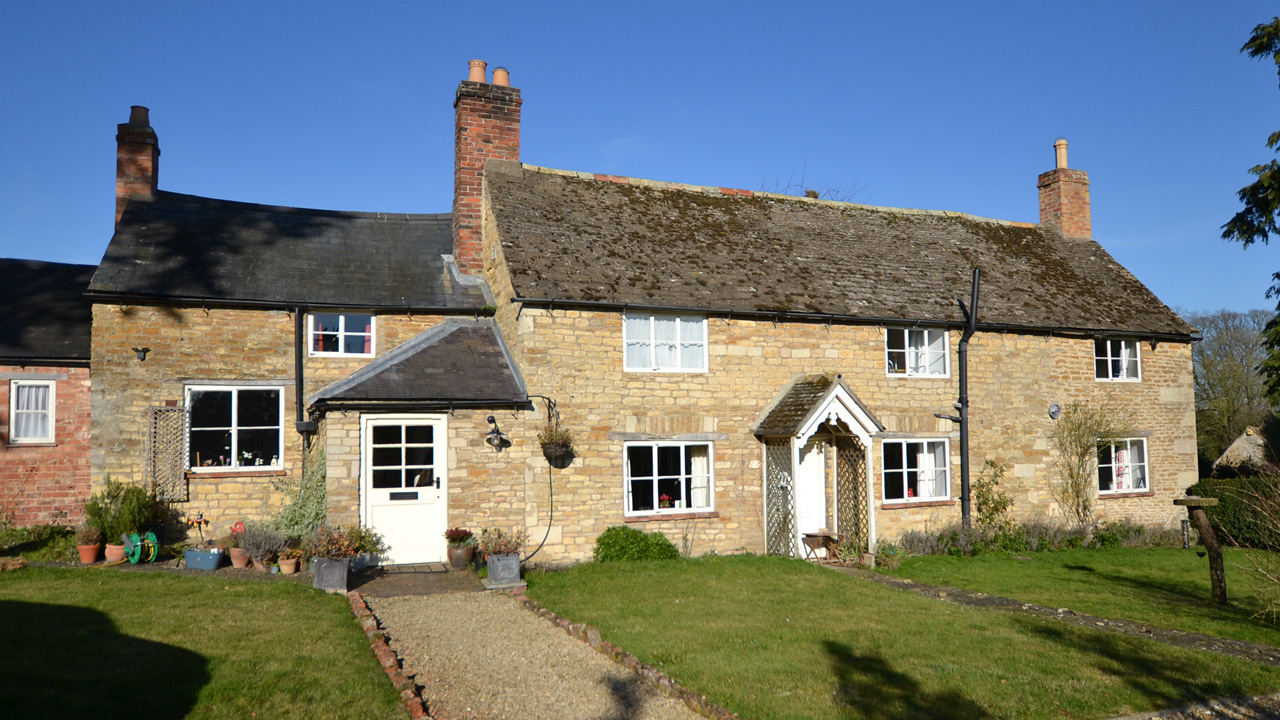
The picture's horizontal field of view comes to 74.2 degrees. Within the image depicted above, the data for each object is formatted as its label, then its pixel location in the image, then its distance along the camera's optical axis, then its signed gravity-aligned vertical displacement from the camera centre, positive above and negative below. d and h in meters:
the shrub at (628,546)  14.29 -2.02
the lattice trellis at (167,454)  14.55 -0.39
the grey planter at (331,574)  11.50 -1.96
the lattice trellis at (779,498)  15.67 -1.34
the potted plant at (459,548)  13.55 -1.92
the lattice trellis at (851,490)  15.77 -1.23
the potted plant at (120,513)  13.59 -1.31
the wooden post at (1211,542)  11.66 -1.66
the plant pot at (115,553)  13.27 -1.89
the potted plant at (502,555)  12.32 -1.89
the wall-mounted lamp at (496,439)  13.99 -0.17
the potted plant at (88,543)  13.20 -1.74
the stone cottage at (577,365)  14.24 +1.18
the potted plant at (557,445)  13.88 -0.28
